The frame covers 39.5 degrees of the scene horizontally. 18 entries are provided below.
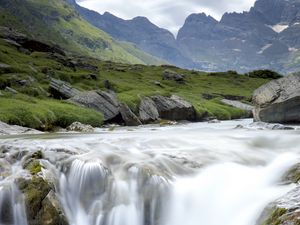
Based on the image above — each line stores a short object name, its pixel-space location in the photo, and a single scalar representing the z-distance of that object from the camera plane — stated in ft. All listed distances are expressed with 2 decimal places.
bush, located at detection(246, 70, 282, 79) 524.52
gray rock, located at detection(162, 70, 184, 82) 419.33
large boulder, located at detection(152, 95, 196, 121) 230.27
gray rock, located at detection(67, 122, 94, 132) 148.77
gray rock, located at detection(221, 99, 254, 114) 302.43
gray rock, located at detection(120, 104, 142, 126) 189.88
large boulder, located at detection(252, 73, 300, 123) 149.24
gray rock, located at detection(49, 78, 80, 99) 202.28
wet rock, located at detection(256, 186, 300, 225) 42.75
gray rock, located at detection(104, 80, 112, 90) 276.51
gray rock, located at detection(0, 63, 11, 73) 215.53
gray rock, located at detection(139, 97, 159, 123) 209.03
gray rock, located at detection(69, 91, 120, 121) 187.62
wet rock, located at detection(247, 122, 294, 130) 131.49
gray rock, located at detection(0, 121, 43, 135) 120.57
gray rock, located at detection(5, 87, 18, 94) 181.44
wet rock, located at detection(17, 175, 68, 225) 60.39
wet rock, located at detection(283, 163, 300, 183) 63.88
